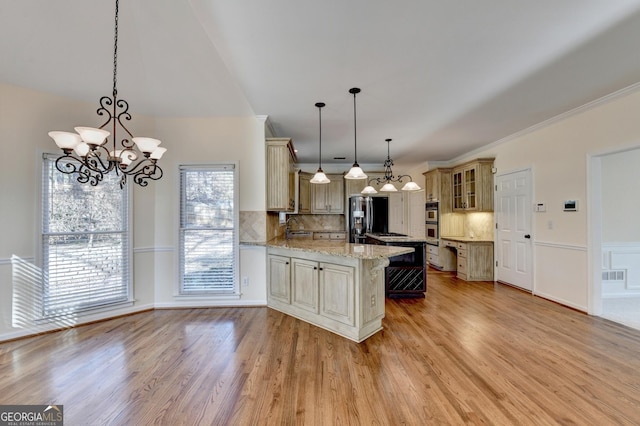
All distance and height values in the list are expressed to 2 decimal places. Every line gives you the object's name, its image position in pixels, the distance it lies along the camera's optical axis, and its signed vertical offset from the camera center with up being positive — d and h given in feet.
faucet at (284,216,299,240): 20.55 -0.98
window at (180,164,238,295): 12.73 -0.64
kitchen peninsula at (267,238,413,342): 9.39 -2.58
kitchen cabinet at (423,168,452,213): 21.02 +2.01
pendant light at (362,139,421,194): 14.98 +1.54
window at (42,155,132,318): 10.37 -1.06
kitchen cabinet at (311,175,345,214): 22.47 +1.48
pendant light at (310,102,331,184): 11.49 +1.65
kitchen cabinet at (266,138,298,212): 13.24 +2.08
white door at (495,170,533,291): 15.28 -0.88
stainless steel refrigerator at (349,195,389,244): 22.21 -0.07
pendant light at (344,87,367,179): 11.19 +1.70
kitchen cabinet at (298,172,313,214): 20.62 +1.70
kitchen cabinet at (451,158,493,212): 18.06 +1.91
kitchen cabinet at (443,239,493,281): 17.94 -3.01
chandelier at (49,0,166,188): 6.15 +1.68
